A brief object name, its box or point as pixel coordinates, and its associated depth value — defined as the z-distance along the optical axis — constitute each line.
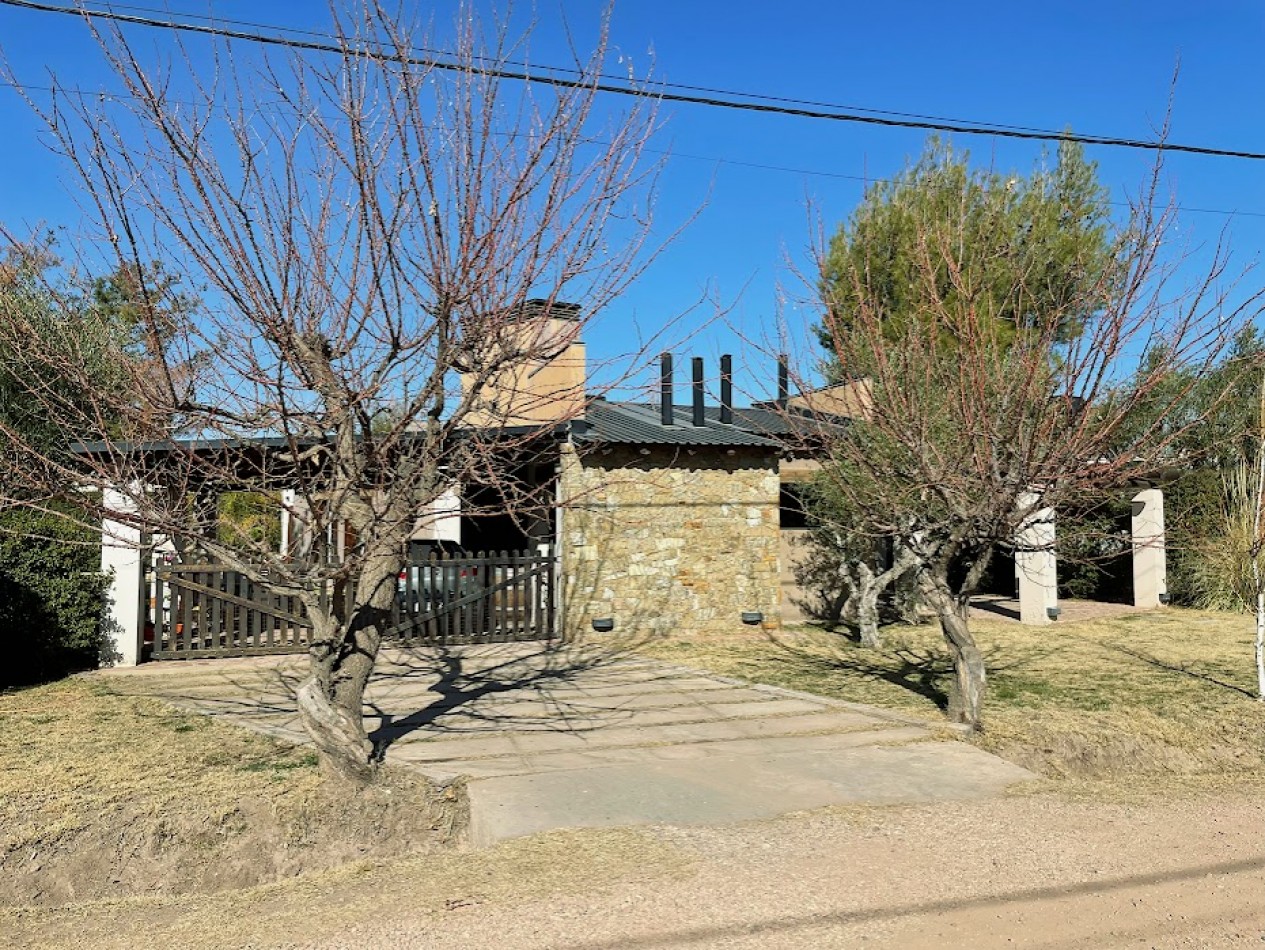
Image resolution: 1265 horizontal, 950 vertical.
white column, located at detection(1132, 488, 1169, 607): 16.91
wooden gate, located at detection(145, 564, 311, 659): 10.62
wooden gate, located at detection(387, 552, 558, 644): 11.76
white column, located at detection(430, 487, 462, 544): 19.41
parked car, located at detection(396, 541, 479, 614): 11.70
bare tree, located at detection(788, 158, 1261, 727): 6.50
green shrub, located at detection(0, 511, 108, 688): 8.74
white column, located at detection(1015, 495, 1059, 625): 14.63
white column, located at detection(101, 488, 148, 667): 10.06
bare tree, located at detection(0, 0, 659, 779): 4.88
